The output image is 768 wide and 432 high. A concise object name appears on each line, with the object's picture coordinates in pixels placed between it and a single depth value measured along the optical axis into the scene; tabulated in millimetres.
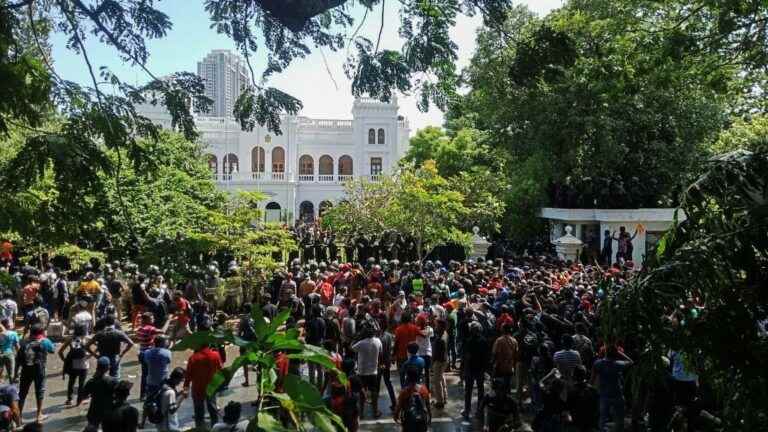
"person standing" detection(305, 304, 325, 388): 9109
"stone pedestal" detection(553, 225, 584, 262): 21281
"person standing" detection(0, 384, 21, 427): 6348
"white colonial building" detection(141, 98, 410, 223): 45844
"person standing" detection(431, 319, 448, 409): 8656
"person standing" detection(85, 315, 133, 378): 8172
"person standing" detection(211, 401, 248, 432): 5484
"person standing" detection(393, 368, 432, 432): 6203
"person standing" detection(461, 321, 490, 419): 8297
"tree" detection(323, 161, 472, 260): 20672
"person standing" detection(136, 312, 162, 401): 8539
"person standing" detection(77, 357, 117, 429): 6398
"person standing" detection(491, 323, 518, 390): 8156
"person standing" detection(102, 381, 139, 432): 5543
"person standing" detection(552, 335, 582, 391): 7383
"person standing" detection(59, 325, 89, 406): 8328
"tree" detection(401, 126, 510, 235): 24953
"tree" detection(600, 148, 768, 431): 3533
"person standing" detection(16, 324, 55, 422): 7770
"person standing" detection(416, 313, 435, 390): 9039
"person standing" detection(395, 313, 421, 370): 8969
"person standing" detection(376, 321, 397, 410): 8547
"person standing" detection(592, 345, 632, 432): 7148
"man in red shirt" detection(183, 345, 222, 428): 7012
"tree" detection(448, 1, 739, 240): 22078
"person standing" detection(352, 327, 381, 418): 8125
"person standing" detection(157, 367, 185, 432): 6488
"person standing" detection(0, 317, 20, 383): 8453
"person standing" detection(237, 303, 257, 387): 8008
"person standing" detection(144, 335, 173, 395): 7469
